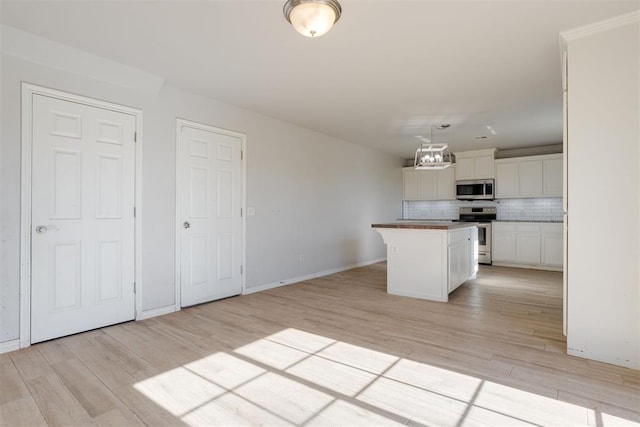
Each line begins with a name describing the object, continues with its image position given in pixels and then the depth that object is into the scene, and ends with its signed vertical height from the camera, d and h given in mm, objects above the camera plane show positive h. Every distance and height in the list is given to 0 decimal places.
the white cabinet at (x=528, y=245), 6105 -575
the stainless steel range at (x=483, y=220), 6812 -106
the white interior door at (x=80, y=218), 2747 -30
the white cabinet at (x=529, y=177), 6230 +777
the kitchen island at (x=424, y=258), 4031 -562
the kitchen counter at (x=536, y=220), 6134 -97
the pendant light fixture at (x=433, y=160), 4621 +806
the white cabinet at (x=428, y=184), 7527 +750
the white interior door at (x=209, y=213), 3754 +23
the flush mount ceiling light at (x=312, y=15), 2025 +1269
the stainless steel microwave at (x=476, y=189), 6895 +566
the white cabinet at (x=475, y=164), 6902 +1112
